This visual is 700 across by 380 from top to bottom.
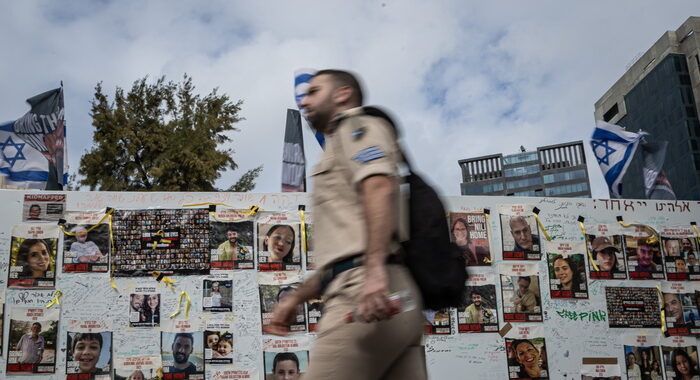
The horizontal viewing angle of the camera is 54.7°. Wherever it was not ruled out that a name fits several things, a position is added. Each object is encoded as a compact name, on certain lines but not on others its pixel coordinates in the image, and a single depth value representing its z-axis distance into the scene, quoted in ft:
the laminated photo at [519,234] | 21.02
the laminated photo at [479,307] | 20.13
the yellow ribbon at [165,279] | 18.66
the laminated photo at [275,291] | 19.01
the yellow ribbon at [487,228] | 20.76
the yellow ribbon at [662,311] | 21.44
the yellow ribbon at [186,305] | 18.53
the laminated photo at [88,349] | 17.66
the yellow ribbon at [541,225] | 21.39
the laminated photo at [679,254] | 22.17
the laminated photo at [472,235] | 20.71
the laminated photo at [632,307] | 21.15
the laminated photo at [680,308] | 21.59
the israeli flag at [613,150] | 25.09
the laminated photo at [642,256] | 21.81
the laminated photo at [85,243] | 18.39
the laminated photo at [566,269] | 20.99
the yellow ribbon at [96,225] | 18.53
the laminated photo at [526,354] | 20.10
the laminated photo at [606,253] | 21.44
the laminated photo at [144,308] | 18.30
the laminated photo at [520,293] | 20.52
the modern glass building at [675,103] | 199.00
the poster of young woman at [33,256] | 18.07
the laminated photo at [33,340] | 17.40
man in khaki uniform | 5.78
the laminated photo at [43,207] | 18.53
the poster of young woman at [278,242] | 19.43
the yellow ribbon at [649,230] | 22.13
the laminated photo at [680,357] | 21.16
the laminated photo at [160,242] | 18.66
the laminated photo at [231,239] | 19.17
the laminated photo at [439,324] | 19.79
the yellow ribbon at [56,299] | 18.01
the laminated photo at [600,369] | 20.38
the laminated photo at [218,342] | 18.40
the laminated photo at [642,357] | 20.72
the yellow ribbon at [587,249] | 21.44
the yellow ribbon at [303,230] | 19.69
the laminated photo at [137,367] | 17.84
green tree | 53.31
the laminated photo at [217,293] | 18.79
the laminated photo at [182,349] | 18.12
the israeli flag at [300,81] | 21.94
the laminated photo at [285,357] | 18.58
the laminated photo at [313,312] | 19.16
